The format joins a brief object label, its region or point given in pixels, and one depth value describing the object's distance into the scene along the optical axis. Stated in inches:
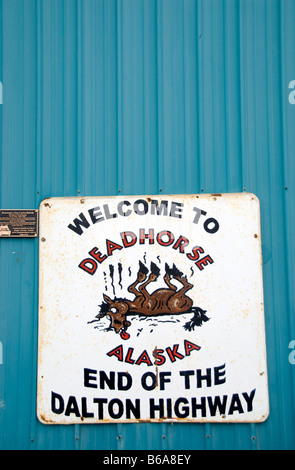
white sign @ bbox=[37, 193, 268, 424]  67.9
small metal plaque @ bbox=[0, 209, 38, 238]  72.1
